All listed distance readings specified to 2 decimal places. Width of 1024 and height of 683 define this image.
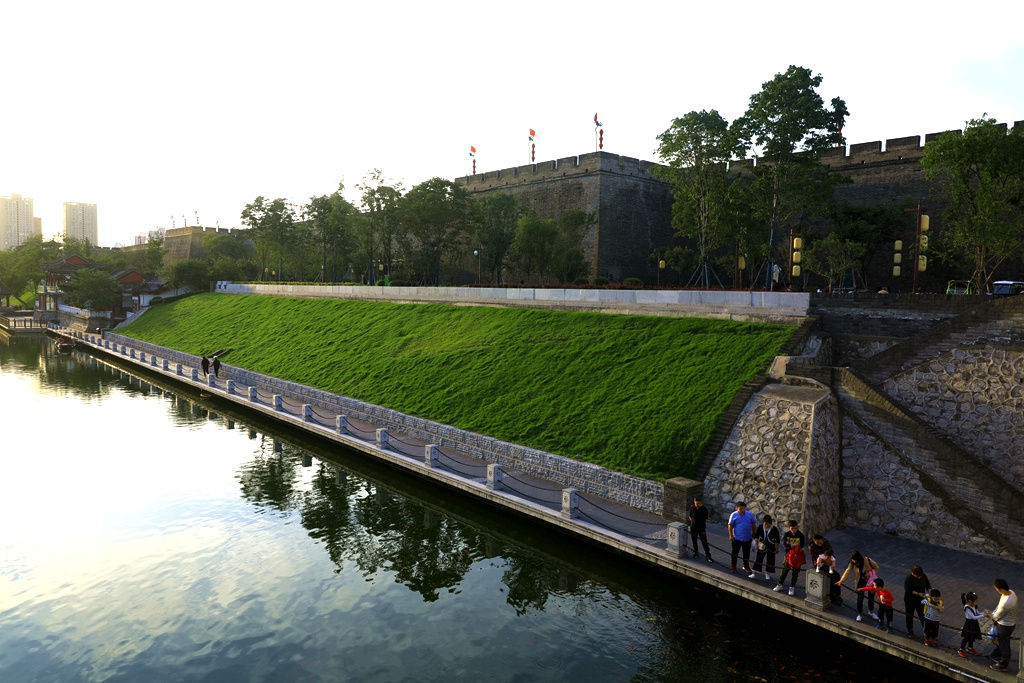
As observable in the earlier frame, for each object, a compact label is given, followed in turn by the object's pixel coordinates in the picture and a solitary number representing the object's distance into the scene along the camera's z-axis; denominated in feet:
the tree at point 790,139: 99.81
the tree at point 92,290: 213.87
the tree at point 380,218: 182.70
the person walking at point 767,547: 43.32
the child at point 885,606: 37.11
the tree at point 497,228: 166.30
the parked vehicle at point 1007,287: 84.33
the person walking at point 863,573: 38.37
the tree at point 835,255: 102.05
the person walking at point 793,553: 41.50
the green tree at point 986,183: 84.23
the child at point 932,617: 35.12
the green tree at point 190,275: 228.02
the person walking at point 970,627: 34.58
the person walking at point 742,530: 44.57
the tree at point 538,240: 150.10
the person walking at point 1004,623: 33.53
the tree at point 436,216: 168.14
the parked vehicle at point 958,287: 107.57
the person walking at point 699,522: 46.00
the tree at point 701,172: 118.62
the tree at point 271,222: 238.48
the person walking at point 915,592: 36.64
